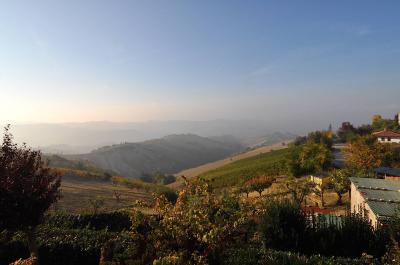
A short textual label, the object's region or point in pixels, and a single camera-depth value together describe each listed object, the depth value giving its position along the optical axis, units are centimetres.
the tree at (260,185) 3903
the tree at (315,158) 4734
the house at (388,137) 6486
